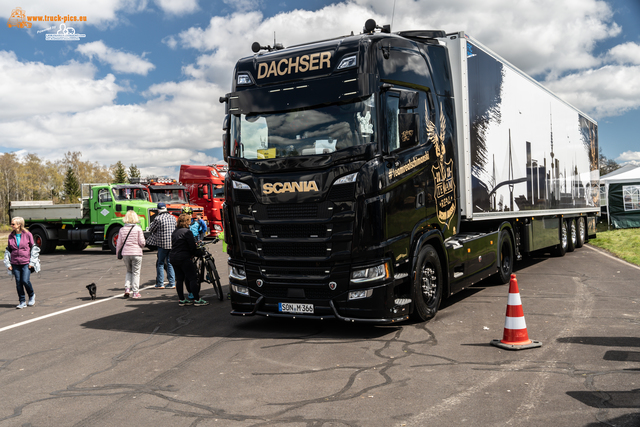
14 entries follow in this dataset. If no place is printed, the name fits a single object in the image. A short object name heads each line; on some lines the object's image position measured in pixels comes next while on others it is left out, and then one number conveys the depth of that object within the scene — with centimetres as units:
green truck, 2295
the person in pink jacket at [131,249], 1089
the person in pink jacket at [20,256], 1041
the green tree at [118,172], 10900
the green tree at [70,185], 9335
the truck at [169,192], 2576
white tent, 3173
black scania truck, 682
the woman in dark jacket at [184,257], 949
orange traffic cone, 625
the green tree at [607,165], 10850
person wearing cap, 1132
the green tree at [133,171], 11365
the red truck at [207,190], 2936
